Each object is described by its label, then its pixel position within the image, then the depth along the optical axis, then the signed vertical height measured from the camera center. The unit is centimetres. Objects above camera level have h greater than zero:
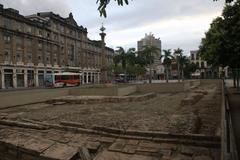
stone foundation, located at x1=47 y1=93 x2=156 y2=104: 1476 -176
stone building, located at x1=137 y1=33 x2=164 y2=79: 8353 +427
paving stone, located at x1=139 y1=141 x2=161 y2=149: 607 -229
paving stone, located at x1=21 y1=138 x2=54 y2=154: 612 -233
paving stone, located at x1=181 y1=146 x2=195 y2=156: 553 -230
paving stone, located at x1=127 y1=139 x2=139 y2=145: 631 -226
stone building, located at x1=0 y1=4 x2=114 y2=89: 3355 +694
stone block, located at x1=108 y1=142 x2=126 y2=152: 598 -233
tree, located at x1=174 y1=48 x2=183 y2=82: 5883 +772
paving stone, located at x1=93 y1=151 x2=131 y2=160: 555 -244
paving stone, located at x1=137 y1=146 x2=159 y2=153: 578 -233
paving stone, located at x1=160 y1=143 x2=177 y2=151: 588 -229
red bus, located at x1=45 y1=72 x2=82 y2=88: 3250 -27
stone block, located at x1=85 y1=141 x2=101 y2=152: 610 -233
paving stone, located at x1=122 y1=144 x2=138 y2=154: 584 -234
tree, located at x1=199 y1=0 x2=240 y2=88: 1011 +227
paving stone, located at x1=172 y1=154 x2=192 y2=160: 531 -237
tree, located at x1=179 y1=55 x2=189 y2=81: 5950 +514
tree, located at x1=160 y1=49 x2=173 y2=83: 5105 +557
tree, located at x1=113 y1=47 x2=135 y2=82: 5196 +638
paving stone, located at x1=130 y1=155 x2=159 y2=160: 543 -241
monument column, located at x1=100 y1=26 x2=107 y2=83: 2274 +442
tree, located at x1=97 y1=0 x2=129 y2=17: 323 +132
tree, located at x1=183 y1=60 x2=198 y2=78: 6844 +286
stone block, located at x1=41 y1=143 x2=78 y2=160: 566 -239
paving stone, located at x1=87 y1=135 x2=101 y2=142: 679 -228
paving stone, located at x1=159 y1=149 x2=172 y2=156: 555 -233
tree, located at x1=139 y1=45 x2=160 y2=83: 4648 +643
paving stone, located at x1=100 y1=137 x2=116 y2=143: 660 -228
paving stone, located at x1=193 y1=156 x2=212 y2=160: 518 -233
